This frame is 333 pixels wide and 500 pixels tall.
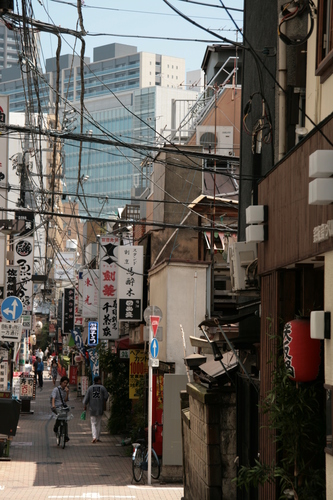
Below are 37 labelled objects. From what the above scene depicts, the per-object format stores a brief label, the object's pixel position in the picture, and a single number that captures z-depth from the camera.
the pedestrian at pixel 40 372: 49.84
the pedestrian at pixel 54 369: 51.61
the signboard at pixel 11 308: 21.59
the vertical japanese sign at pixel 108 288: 27.91
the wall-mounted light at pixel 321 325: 7.47
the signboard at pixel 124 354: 27.45
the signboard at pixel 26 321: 38.61
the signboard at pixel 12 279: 30.53
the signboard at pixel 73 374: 54.64
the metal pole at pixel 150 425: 16.69
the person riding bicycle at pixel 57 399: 23.58
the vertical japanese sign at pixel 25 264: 31.31
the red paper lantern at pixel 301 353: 8.33
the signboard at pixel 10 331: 22.17
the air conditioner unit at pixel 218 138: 30.22
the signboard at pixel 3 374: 22.44
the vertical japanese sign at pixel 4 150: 20.36
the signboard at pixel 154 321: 17.36
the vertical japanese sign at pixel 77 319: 50.44
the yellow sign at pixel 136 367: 24.05
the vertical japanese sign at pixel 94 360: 33.75
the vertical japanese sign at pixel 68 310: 50.53
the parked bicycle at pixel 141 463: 16.97
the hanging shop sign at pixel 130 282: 25.70
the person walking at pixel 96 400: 24.00
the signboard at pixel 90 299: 34.72
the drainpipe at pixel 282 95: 11.53
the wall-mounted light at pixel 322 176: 6.87
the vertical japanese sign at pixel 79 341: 41.66
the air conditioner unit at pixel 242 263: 12.13
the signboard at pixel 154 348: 17.11
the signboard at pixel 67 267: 73.72
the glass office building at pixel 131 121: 176.32
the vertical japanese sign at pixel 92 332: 37.72
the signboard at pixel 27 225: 35.03
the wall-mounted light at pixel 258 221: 10.33
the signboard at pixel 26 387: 33.00
